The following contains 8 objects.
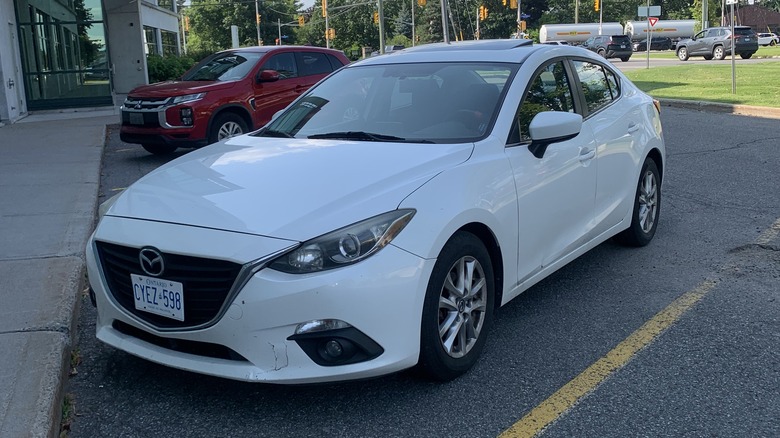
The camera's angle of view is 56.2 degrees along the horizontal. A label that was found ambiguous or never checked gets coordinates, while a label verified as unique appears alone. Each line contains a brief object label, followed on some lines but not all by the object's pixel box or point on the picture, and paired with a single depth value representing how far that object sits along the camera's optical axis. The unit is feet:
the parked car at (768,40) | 224.33
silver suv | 125.59
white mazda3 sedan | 10.25
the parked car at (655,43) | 214.90
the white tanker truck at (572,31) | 210.59
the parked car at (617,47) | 151.33
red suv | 34.81
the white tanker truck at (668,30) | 213.25
